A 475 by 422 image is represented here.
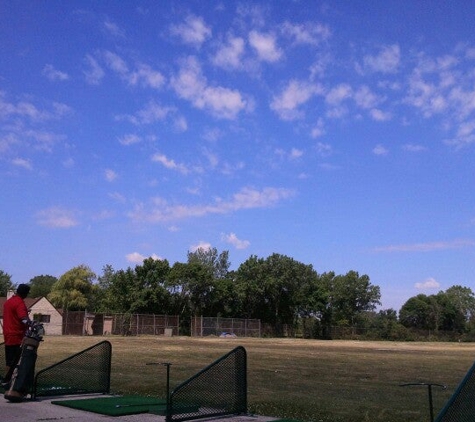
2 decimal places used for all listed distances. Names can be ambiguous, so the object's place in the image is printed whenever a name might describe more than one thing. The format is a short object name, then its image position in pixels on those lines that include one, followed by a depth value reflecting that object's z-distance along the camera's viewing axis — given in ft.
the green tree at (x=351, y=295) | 379.14
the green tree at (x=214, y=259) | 384.27
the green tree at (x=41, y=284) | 449.48
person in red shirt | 34.27
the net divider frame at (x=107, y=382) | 34.30
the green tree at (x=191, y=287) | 270.26
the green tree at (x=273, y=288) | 305.73
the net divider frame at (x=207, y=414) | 26.50
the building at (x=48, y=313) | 224.94
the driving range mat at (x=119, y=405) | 30.37
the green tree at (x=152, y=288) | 252.62
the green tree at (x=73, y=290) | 295.89
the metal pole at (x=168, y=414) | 26.91
